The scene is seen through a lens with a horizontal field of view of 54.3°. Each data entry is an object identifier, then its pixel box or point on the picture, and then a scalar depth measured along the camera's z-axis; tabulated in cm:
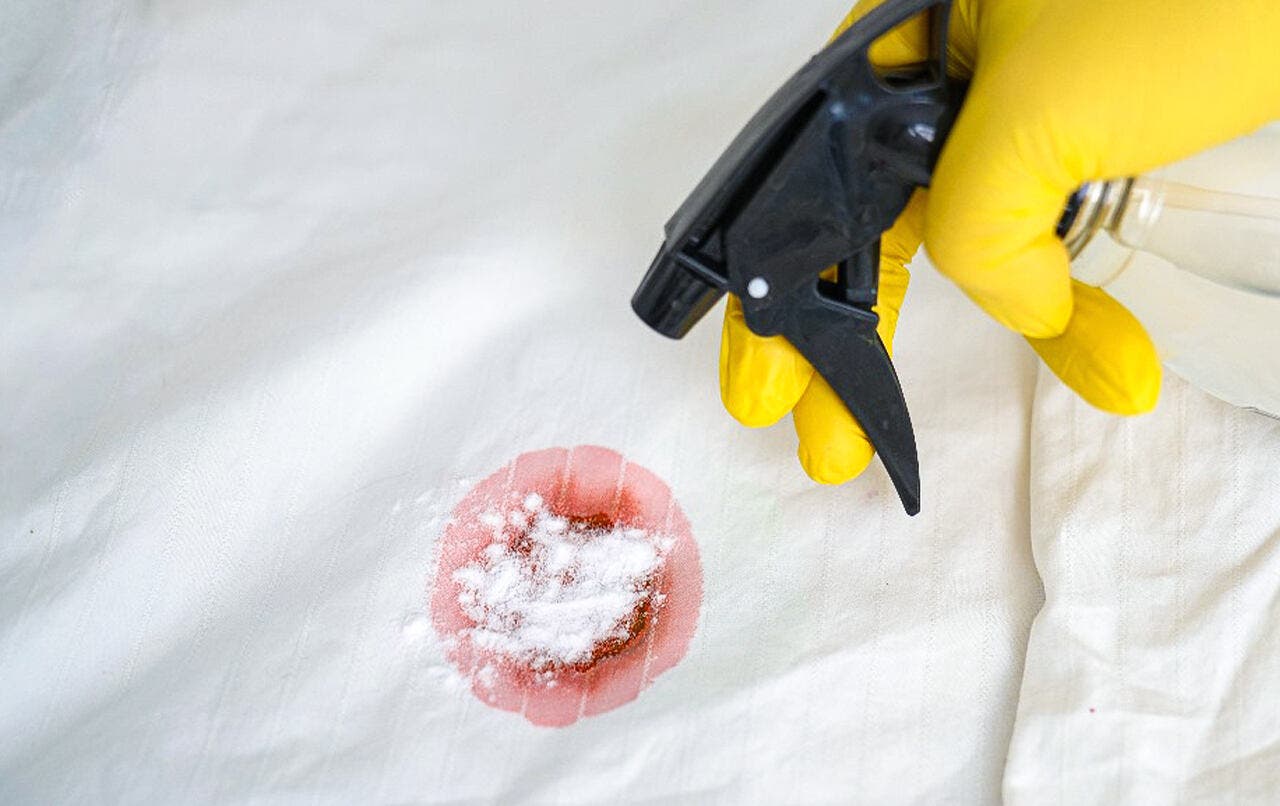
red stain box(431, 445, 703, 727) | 71
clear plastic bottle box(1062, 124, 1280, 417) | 62
